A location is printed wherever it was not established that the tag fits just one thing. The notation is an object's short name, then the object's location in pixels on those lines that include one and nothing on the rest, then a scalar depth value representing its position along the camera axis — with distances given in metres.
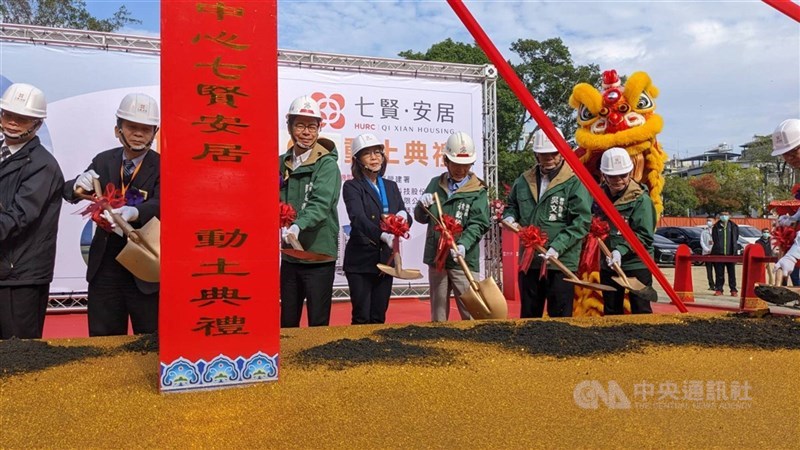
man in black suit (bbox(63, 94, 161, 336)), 2.87
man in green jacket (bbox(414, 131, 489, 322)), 3.79
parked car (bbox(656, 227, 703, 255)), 16.77
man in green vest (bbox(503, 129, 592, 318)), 3.85
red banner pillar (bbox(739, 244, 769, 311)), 4.53
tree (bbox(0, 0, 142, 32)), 12.41
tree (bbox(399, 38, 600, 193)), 19.28
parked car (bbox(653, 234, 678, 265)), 15.54
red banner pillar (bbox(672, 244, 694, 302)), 6.41
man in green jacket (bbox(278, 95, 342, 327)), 3.38
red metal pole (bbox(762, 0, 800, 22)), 2.48
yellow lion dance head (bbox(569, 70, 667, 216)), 5.33
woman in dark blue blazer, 3.71
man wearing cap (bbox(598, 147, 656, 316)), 4.05
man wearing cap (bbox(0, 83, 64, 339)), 2.72
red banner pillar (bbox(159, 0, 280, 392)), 1.76
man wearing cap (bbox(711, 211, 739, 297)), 9.95
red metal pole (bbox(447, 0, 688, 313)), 2.53
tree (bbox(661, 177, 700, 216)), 31.94
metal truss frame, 6.17
